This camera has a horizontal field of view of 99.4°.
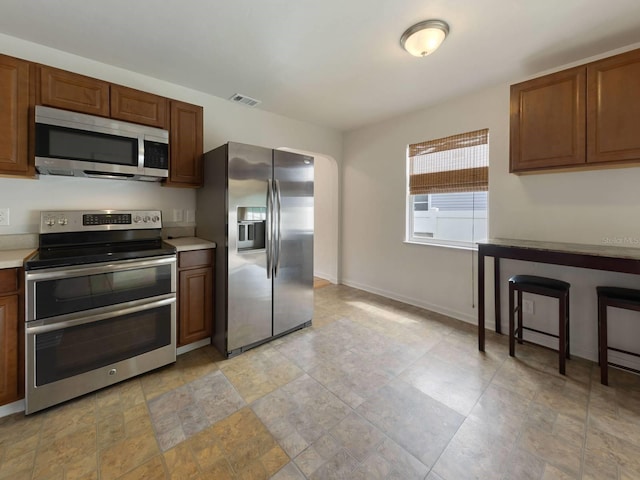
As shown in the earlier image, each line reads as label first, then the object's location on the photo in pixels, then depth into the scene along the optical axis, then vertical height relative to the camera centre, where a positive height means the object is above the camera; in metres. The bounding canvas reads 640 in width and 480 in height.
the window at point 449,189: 2.97 +0.61
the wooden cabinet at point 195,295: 2.31 -0.48
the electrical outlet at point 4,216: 1.98 +0.17
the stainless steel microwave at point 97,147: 1.88 +0.71
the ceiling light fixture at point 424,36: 1.85 +1.44
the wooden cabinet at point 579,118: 1.89 +0.95
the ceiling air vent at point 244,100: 2.98 +1.60
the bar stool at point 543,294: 2.09 -0.45
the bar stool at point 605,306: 1.92 -0.48
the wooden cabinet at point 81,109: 1.80 +1.03
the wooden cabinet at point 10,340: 1.59 -0.59
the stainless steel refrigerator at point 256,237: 2.31 +0.04
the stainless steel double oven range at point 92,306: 1.65 -0.45
